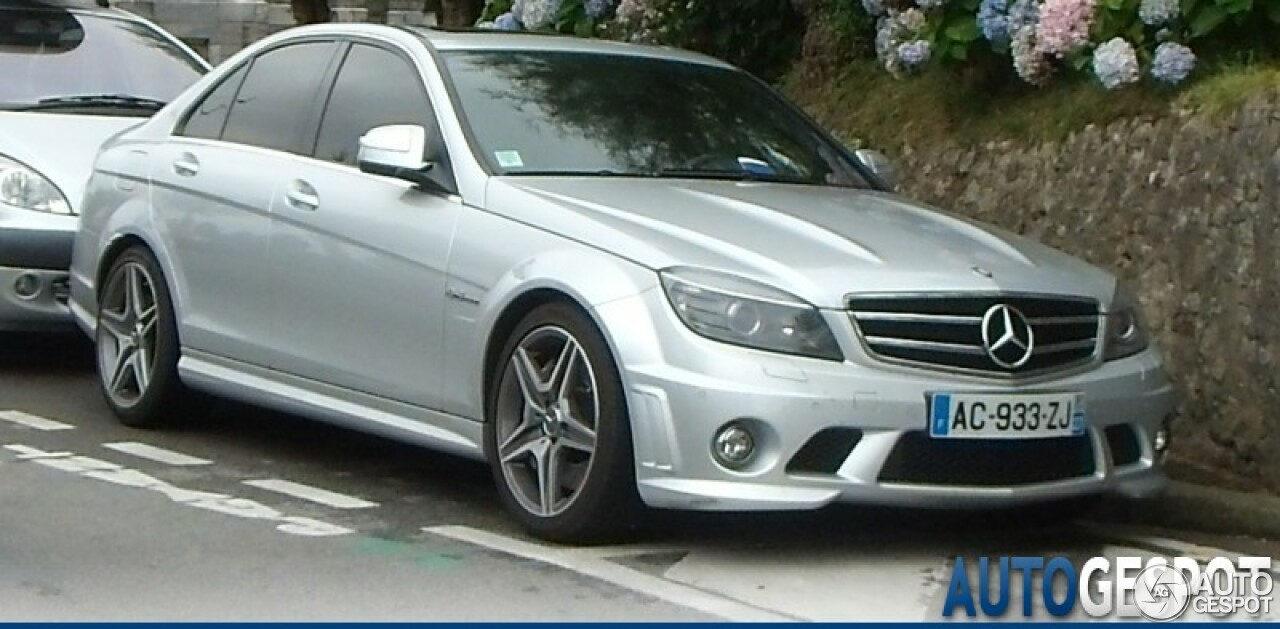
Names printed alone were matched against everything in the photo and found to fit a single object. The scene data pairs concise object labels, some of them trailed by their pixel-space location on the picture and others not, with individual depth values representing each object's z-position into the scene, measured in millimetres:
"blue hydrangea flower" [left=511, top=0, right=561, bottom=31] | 11953
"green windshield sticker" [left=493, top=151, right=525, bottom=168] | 7141
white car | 9703
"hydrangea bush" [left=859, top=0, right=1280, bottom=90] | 8586
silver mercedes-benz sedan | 6211
